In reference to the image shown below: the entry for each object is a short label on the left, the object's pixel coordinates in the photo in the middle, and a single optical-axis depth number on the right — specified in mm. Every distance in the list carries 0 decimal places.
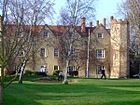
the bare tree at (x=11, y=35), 14610
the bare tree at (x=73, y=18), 35867
